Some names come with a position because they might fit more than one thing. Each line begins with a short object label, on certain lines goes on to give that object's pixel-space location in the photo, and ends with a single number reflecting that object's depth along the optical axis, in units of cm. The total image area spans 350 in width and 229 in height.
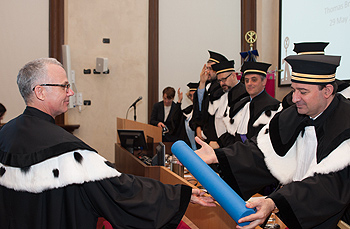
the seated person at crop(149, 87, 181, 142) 805
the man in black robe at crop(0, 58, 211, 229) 210
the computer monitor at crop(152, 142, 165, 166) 430
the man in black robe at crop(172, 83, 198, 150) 727
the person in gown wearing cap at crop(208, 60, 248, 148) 525
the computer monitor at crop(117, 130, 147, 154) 591
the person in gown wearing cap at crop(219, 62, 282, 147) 443
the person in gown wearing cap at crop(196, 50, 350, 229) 229
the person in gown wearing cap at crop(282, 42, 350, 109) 273
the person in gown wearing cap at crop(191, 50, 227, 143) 584
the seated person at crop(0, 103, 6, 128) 526
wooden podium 252
